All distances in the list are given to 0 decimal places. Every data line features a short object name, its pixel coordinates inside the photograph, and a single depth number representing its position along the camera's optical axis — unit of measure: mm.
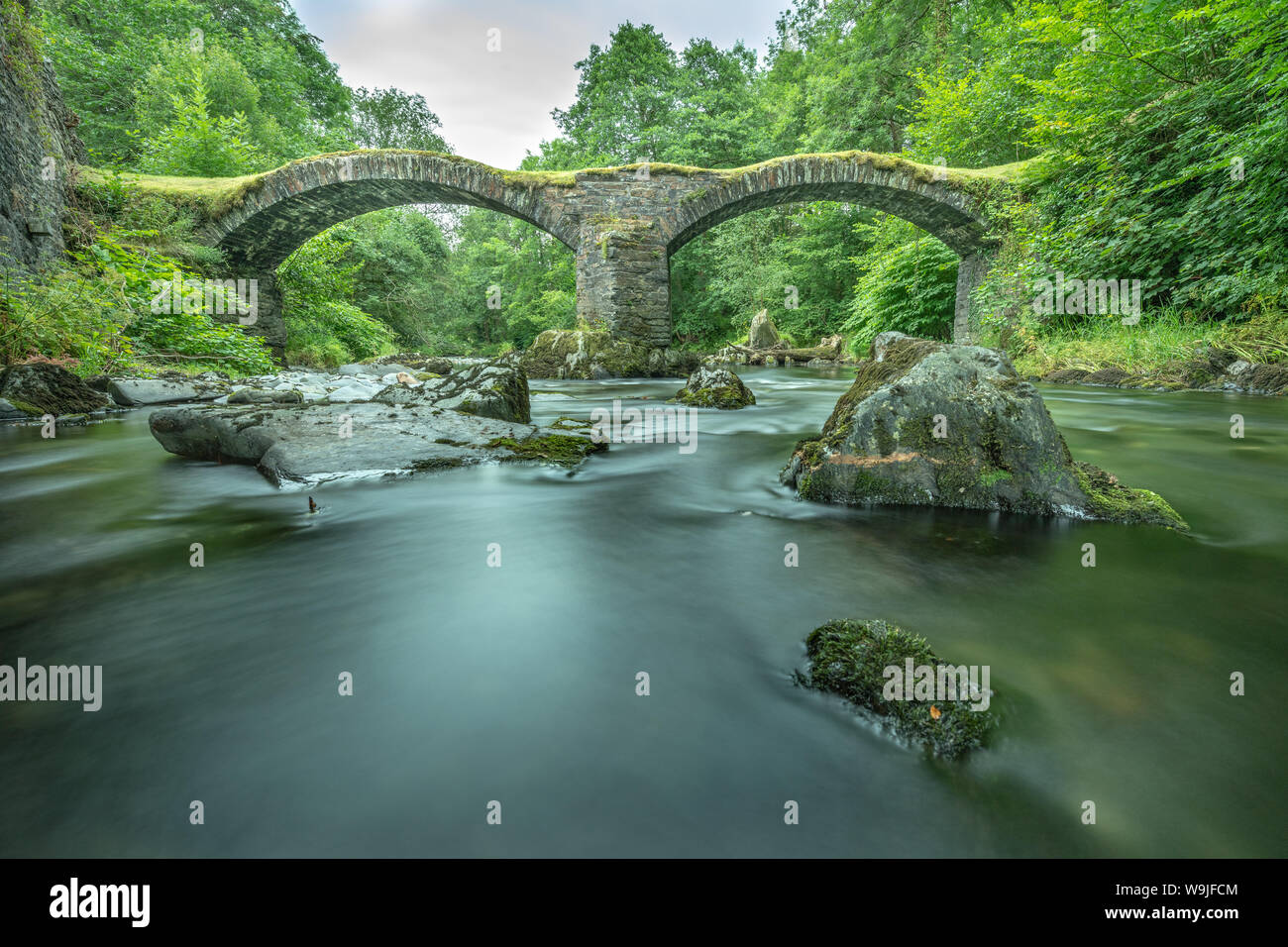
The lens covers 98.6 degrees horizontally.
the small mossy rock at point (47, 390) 5449
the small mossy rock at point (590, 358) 12547
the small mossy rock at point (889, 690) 1086
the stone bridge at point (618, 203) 11461
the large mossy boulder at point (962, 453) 2426
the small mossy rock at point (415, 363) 10739
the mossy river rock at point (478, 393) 4730
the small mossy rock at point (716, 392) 6727
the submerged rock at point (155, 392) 6312
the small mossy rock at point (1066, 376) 8852
